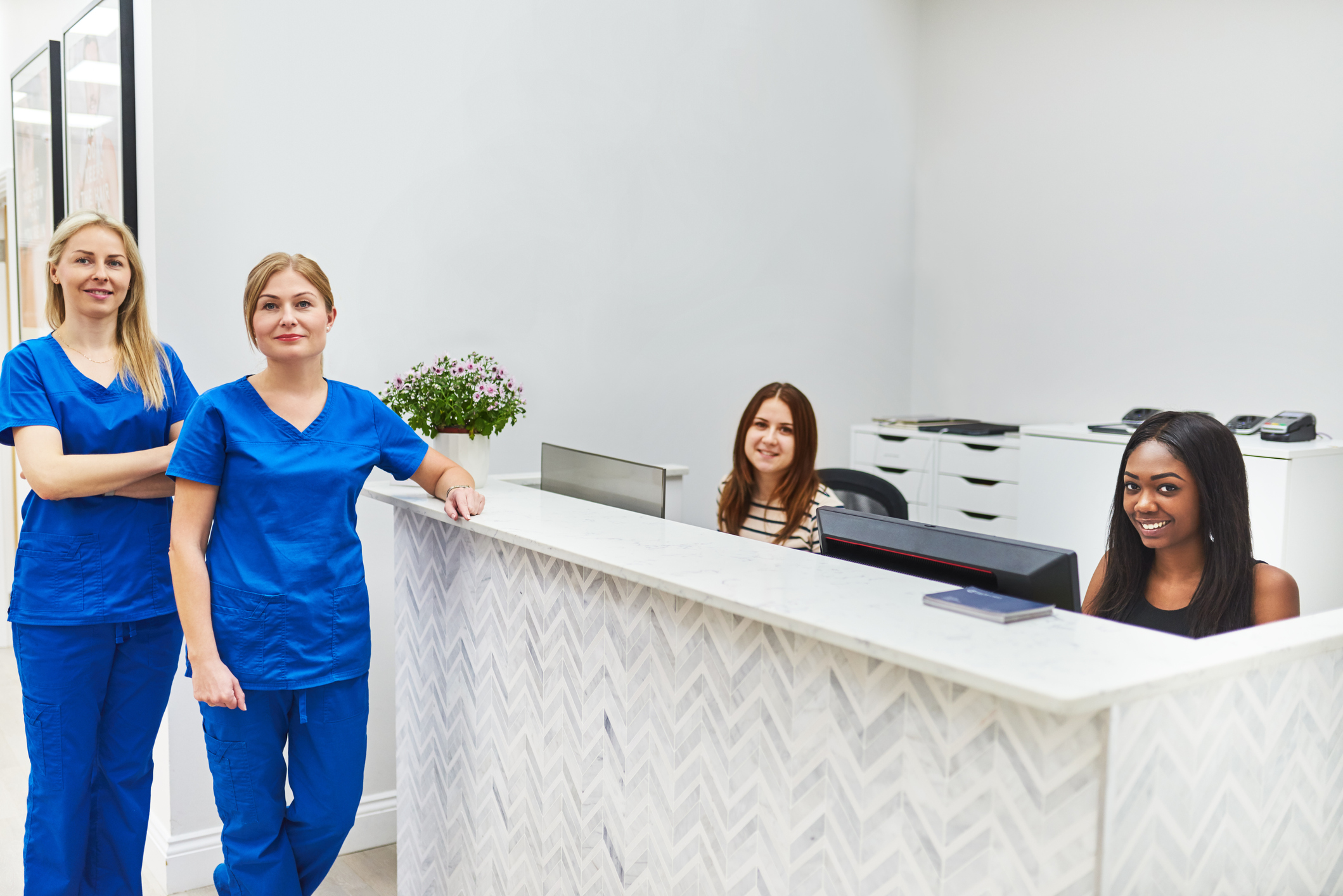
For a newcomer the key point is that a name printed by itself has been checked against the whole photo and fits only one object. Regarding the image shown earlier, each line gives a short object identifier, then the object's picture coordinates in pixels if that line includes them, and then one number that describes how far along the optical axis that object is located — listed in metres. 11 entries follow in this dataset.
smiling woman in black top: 1.82
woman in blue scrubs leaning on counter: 1.86
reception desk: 1.13
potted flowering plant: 2.32
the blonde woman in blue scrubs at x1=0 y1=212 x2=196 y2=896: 2.05
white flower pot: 2.33
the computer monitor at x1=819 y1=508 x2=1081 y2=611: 1.40
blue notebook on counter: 1.27
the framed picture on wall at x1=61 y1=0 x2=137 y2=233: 2.62
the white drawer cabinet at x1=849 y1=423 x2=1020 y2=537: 3.72
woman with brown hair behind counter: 2.73
